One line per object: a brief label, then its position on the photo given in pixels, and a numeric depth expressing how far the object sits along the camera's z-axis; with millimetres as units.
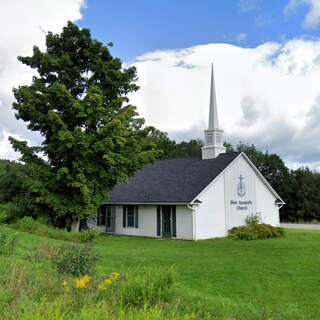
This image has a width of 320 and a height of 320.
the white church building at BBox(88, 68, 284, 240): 19250
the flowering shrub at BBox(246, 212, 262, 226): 21641
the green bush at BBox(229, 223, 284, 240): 19312
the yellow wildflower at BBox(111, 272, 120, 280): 5278
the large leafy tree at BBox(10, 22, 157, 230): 15664
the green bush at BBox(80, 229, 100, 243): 14898
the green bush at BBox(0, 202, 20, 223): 17173
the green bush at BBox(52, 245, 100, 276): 6211
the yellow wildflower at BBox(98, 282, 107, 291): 4746
